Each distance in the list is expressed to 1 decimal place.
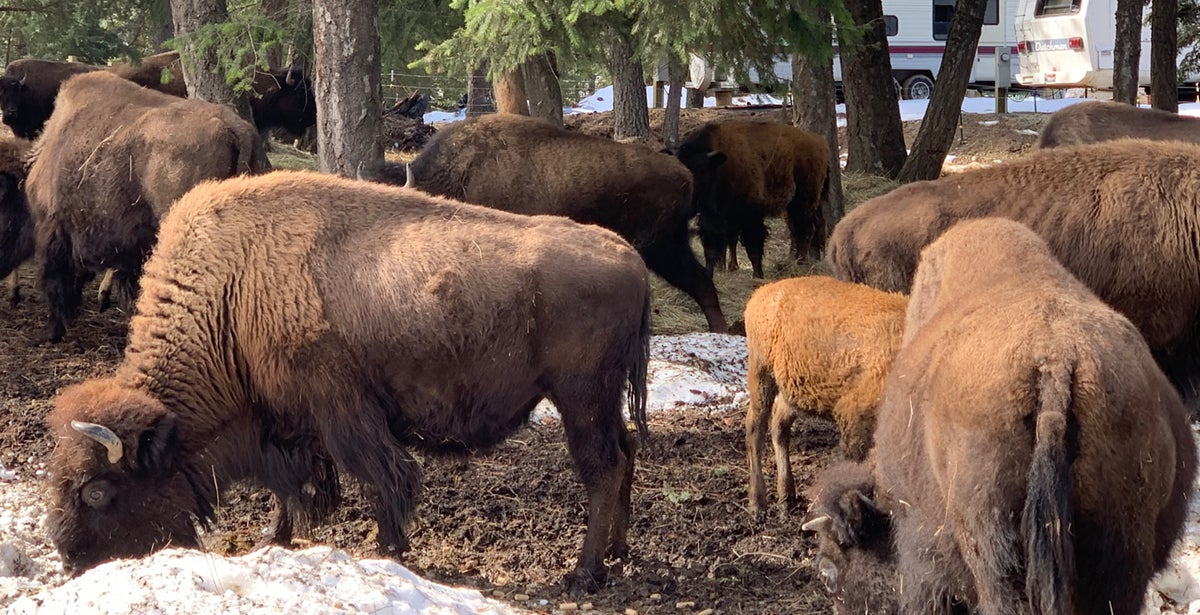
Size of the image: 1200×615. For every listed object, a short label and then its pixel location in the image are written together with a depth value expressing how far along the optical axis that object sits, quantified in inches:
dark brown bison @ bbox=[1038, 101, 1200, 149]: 480.4
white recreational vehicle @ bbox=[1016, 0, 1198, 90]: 1111.0
